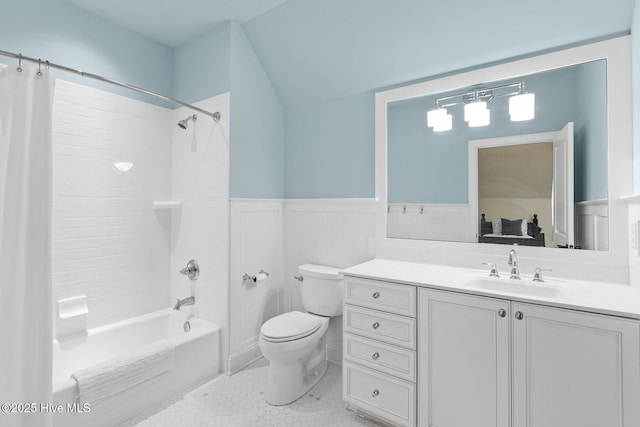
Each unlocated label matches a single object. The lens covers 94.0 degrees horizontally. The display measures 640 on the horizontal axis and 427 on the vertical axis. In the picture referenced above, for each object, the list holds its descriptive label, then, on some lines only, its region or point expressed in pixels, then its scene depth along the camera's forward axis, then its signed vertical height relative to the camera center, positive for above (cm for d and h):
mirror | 159 +30
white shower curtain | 121 -14
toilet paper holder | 238 -50
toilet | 191 -80
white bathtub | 157 -99
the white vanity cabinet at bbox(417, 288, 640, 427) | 114 -64
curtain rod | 125 +77
